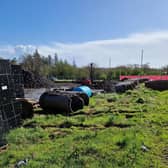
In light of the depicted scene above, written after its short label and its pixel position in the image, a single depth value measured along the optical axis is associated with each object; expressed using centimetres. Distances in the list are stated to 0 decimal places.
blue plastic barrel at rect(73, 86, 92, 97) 801
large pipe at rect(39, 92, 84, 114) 554
